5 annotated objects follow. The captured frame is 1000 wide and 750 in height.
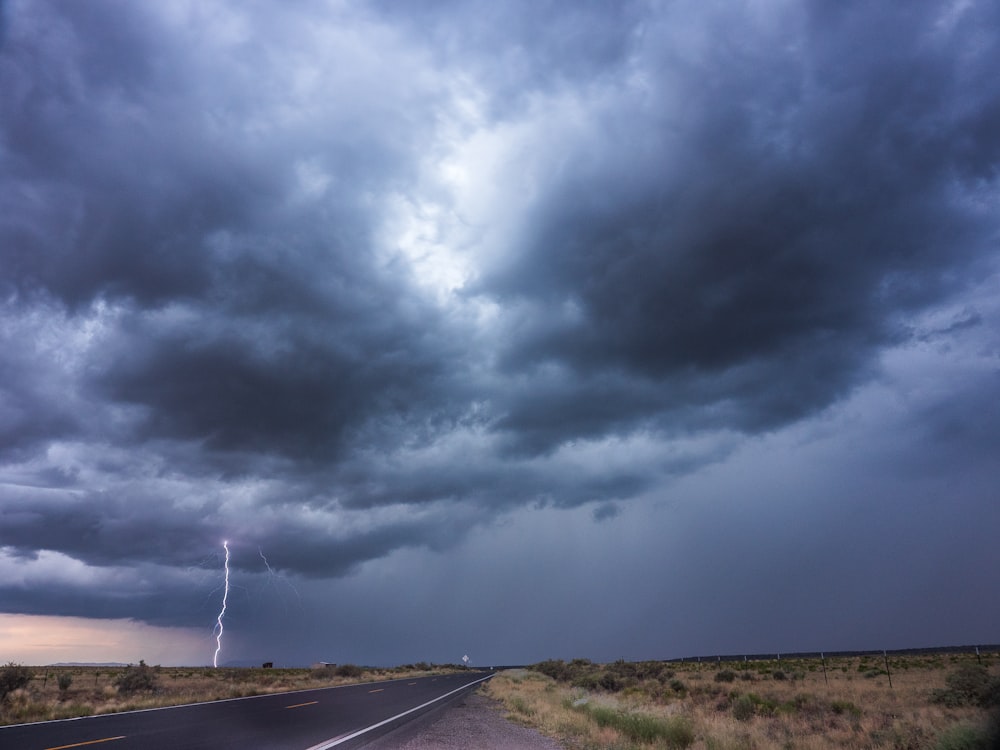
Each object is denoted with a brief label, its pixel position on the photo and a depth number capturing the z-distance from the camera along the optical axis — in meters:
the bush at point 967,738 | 11.15
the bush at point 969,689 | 21.13
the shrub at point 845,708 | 22.08
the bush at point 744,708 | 22.61
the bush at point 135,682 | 34.41
